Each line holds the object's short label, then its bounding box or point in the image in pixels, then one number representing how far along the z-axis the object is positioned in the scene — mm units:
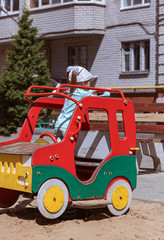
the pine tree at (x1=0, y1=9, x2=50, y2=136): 19281
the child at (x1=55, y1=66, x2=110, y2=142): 5469
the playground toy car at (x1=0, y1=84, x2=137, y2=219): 4516
